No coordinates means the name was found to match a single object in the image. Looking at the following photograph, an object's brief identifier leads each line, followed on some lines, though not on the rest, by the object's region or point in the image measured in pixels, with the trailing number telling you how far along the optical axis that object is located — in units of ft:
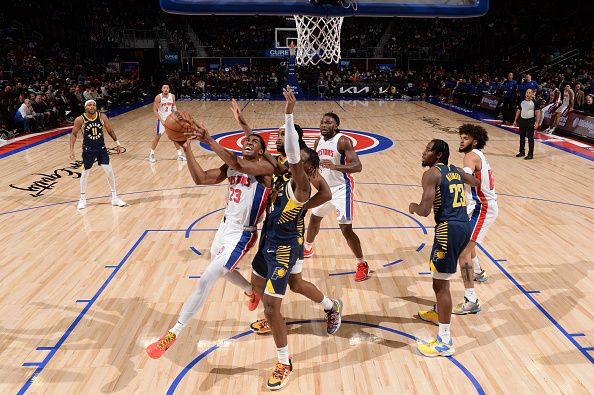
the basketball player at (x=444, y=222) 14.07
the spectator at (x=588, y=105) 52.43
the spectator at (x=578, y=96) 55.36
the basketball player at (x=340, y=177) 18.72
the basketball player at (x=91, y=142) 27.14
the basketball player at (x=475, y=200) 16.34
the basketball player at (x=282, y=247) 13.03
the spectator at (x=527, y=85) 50.38
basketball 13.34
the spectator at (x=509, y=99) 56.90
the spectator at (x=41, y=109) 52.21
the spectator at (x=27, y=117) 49.98
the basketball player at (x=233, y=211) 13.80
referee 37.37
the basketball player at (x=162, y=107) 37.34
